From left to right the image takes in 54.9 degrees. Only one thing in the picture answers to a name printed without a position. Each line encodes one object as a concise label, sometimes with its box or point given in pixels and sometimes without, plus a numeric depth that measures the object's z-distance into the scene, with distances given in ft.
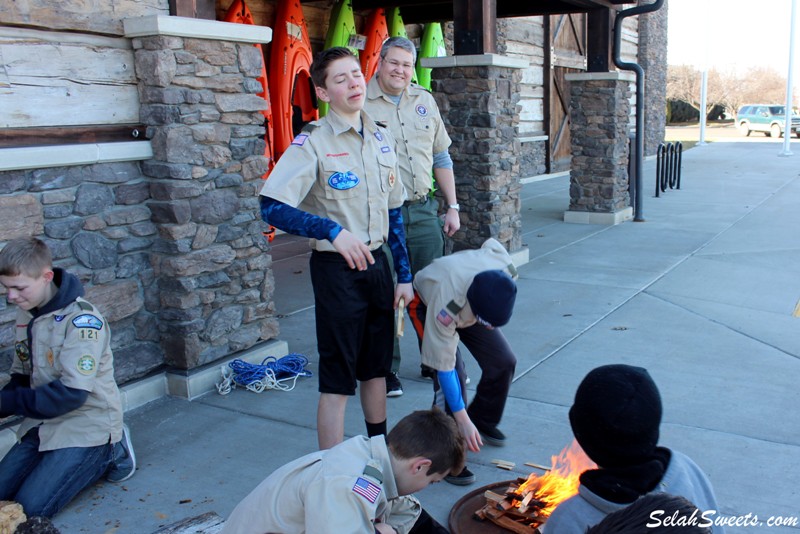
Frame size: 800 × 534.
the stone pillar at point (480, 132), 23.25
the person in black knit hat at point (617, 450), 5.95
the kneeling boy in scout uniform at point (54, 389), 10.14
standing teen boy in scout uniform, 10.10
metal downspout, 31.91
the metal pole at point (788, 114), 67.26
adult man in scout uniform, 14.42
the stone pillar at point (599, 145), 33.32
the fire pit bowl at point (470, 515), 9.60
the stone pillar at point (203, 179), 13.84
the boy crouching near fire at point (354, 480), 6.94
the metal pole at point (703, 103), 79.15
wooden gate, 51.01
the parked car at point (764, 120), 101.40
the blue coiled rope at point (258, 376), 14.82
